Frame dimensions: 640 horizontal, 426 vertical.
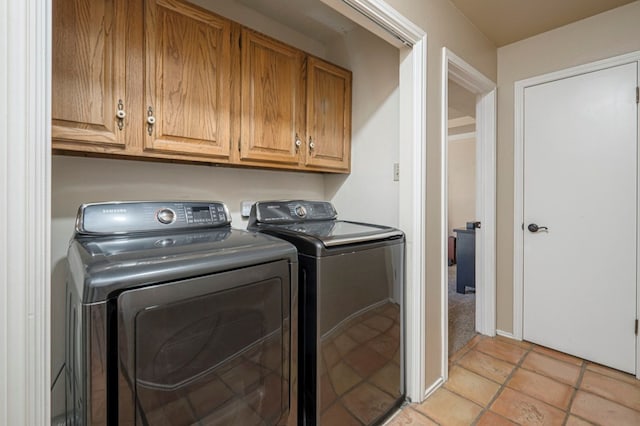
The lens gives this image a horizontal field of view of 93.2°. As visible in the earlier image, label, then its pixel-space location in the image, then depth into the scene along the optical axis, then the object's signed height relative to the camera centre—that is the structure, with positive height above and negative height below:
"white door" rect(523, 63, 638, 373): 2.04 -0.02
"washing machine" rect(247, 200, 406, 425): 1.35 -0.54
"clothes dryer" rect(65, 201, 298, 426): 0.82 -0.36
